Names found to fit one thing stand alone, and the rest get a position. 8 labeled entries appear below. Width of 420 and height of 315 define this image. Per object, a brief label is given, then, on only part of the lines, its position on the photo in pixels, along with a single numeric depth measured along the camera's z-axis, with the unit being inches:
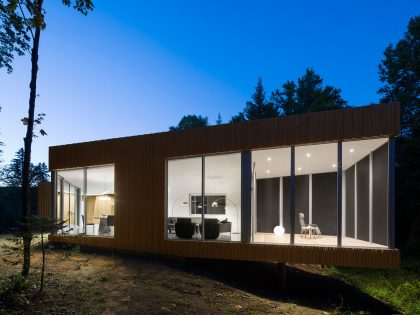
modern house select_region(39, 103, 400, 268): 297.1
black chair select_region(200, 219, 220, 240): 362.0
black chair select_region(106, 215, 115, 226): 441.6
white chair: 357.8
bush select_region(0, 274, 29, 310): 231.0
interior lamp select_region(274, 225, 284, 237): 378.5
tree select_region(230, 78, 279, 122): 1286.9
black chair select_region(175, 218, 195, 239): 375.9
